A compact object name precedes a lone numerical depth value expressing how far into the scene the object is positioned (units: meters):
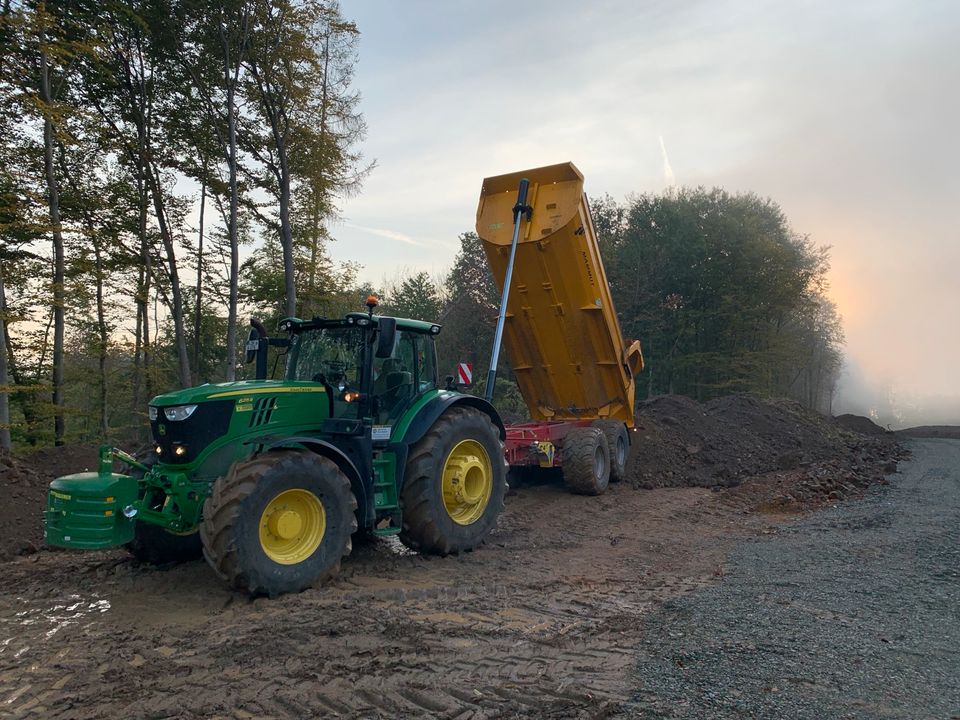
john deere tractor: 4.89
